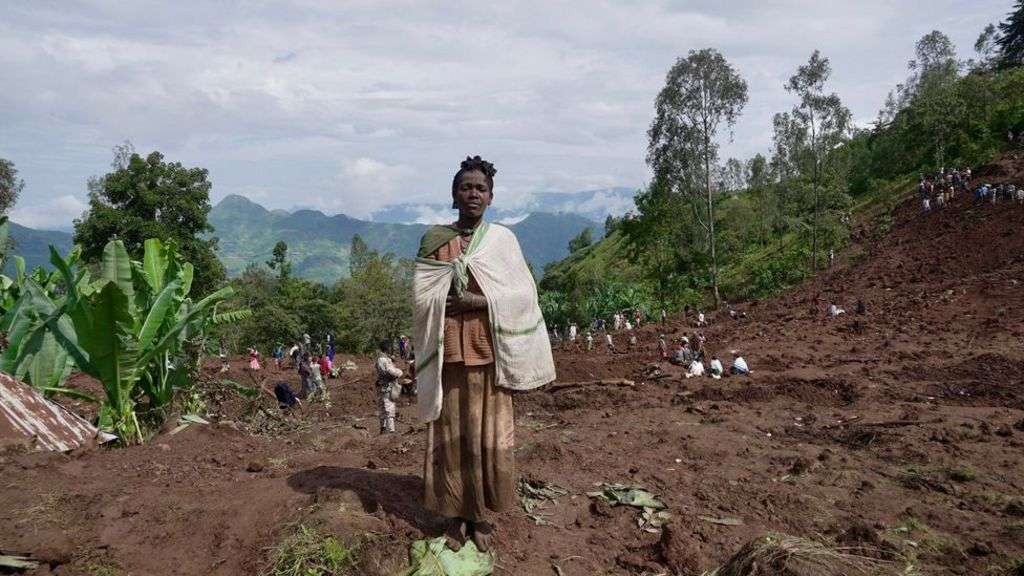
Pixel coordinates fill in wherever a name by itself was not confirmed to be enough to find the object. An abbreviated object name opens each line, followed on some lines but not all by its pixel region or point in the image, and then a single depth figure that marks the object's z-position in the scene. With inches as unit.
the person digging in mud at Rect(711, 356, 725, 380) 530.3
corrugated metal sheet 222.8
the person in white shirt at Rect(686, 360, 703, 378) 530.9
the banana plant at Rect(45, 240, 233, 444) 234.5
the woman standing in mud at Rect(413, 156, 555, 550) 146.7
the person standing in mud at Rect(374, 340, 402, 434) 365.7
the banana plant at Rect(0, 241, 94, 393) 252.8
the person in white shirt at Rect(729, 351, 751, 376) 526.3
